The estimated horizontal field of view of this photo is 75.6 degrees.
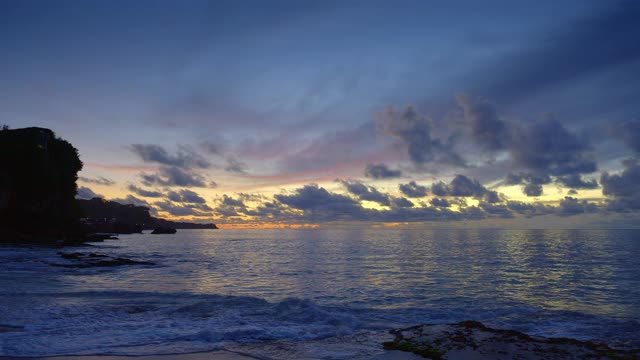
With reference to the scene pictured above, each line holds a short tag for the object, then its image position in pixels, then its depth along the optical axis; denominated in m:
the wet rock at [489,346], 12.30
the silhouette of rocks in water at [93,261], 44.28
